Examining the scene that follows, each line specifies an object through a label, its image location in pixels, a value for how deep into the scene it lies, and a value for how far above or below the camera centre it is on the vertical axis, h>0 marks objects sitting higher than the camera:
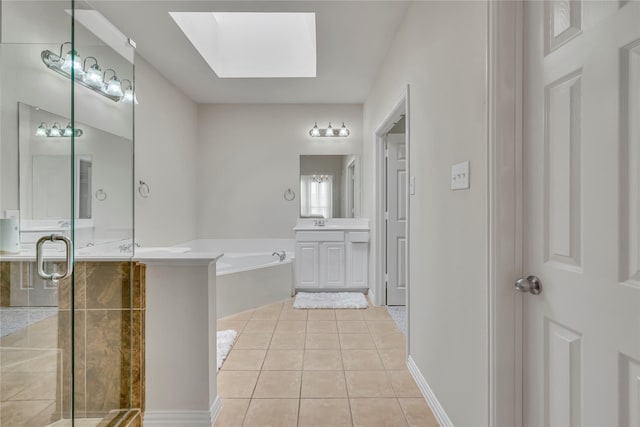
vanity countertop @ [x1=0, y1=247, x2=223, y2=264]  1.57 -0.22
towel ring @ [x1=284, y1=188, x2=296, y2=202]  4.82 +0.26
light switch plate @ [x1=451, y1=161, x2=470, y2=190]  1.46 +0.17
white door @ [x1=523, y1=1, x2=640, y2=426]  0.81 +0.01
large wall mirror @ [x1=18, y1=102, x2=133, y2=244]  1.71 +0.19
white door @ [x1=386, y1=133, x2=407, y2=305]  3.75 -0.09
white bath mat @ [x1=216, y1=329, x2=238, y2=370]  2.52 -1.06
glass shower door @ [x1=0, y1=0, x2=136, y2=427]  1.54 -0.07
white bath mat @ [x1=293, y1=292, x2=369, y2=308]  3.74 -1.01
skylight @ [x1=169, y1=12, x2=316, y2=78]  3.62 +1.83
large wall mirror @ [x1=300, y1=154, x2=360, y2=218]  4.73 +0.39
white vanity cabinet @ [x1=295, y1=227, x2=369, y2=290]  4.19 -0.58
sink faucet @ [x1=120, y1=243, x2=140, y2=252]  1.69 -0.18
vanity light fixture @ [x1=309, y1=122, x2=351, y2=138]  4.69 +1.14
